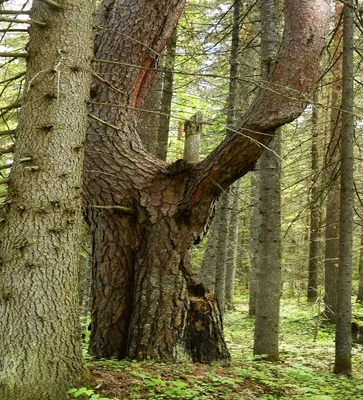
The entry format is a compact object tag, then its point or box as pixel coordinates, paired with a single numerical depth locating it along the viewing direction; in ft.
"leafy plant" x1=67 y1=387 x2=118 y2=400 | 11.20
